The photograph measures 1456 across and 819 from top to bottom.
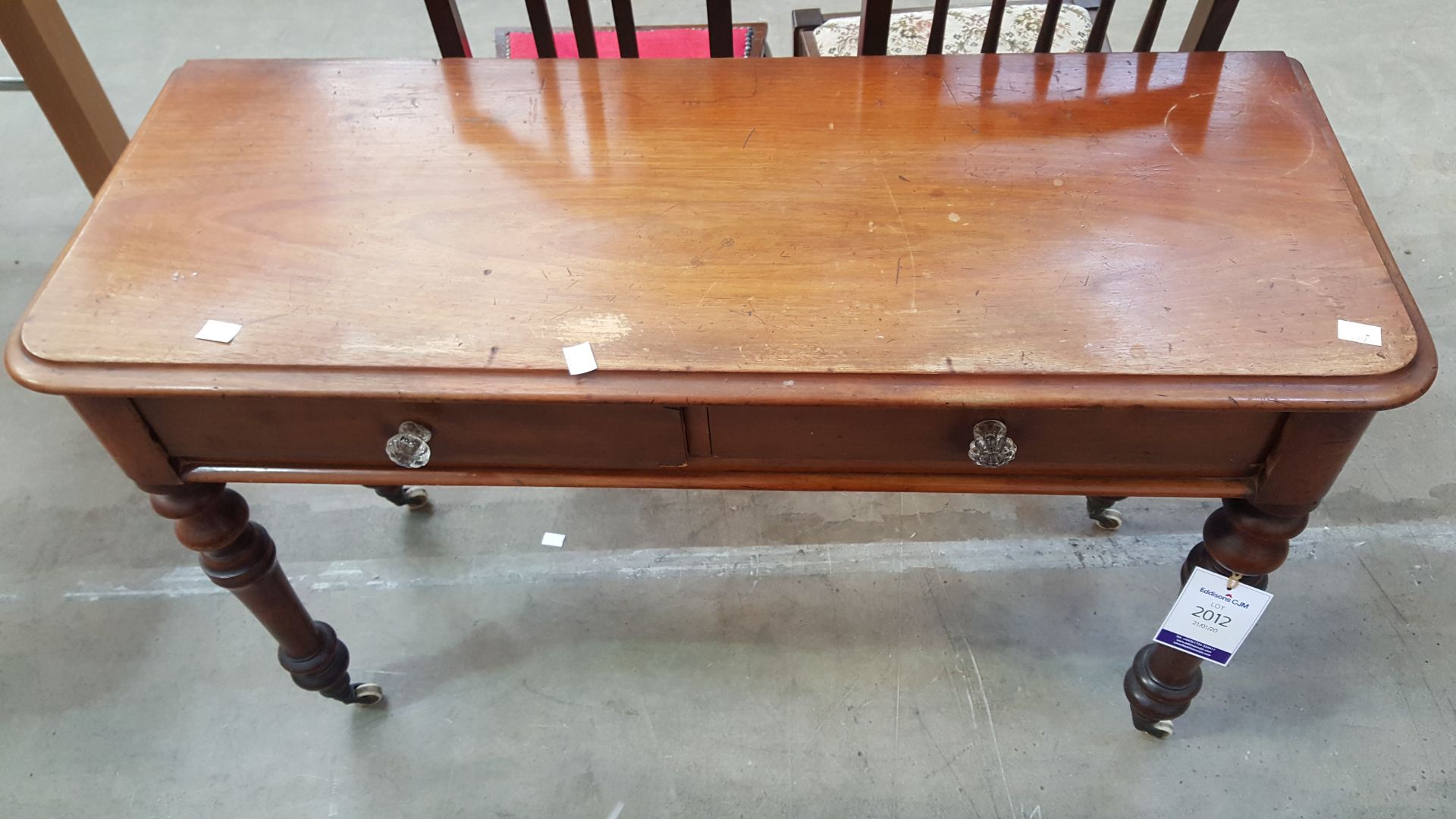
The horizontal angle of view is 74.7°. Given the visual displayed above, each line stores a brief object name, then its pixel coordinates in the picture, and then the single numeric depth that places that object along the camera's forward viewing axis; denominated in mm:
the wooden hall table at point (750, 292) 802
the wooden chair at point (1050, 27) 1212
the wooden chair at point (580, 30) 1227
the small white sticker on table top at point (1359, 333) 787
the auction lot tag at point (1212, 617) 1001
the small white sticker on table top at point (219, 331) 836
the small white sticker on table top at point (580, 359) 799
